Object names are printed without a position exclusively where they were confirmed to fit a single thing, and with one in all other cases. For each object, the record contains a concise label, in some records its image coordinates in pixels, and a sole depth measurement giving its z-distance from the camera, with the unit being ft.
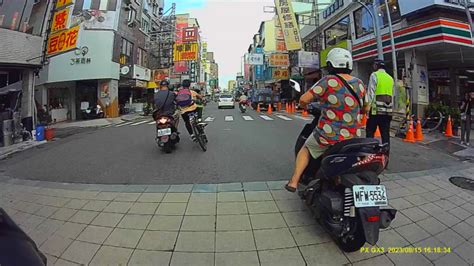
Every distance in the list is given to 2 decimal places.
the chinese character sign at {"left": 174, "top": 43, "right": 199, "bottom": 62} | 107.65
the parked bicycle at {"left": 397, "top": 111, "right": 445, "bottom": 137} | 31.96
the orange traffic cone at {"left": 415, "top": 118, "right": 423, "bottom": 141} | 29.99
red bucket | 36.48
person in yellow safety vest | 17.43
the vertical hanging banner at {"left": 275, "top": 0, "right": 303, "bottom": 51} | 77.05
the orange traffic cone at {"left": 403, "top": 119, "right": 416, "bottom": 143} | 29.35
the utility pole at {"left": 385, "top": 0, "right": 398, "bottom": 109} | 37.13
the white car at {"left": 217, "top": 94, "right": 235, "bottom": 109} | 108.37
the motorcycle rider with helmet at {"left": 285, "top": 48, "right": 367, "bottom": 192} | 10.35
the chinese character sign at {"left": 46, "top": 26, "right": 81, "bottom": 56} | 37.09
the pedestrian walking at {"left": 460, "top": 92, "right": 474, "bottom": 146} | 26.43
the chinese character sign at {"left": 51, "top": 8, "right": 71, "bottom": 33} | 37.74
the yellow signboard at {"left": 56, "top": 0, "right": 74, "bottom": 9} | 38.04
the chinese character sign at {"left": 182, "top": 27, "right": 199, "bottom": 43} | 107.76
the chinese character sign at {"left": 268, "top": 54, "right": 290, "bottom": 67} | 103.91
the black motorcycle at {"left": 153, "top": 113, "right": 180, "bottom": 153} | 22.07
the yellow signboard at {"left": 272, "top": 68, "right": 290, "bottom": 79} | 109.70
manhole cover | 15.33
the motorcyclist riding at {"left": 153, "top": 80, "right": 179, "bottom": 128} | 22.84
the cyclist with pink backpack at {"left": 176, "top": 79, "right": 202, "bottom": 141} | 23.22
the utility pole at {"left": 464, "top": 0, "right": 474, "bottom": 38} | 26.43
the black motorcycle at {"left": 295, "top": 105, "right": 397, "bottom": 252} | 8.43
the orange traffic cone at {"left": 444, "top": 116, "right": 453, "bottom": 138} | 31.64
